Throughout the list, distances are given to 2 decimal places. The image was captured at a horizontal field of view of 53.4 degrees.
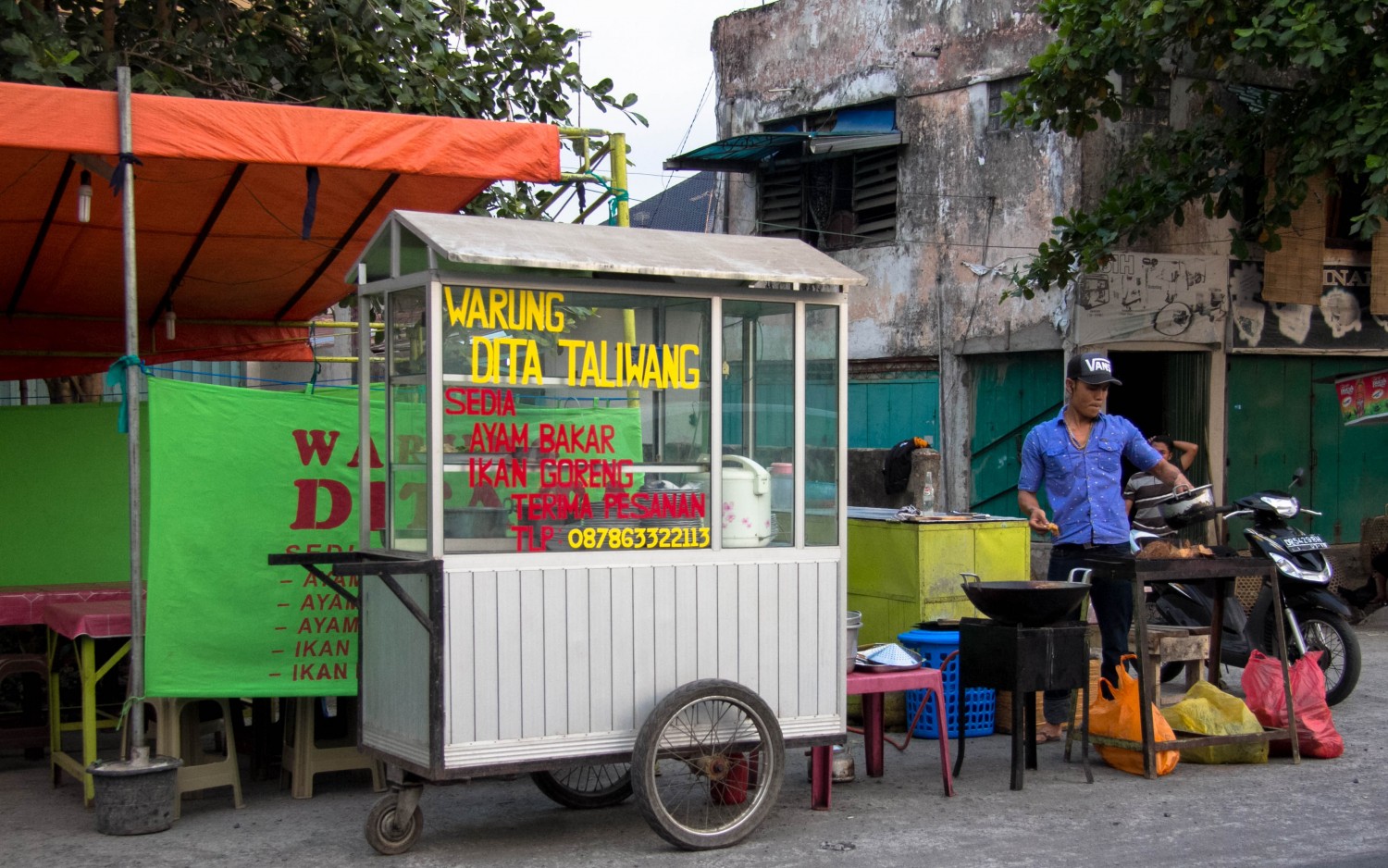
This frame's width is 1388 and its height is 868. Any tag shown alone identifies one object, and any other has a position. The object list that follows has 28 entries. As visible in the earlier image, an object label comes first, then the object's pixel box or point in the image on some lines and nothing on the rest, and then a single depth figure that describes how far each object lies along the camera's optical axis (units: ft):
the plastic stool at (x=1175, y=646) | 23.43
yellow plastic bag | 21.12
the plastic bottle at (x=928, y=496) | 31.40
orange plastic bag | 20.58
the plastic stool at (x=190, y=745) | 18.35
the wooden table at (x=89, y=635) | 18.19
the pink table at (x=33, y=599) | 20.13
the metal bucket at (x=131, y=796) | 17.22
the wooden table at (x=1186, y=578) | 20.26
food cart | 16.10
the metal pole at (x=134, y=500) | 17.02
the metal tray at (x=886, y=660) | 19.29
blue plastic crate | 22.77
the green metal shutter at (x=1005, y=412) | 46.11
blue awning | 50.80
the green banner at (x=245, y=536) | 18.20
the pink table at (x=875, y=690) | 18.69
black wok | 19.10
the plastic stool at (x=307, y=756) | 19.66
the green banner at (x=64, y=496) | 22.27
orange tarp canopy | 17.01
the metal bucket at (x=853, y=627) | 19.17
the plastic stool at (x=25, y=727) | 21.43
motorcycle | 26.13
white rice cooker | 17.78
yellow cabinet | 24.26
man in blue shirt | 21.86
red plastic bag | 21.74
